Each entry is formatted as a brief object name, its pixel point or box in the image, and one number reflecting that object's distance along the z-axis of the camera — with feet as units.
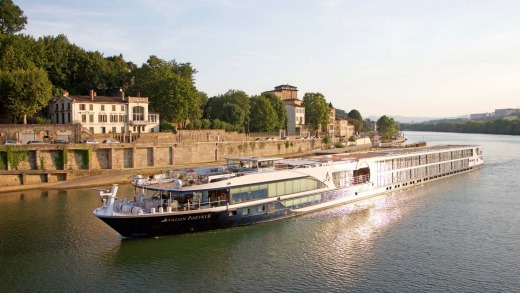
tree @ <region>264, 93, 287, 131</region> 298.76
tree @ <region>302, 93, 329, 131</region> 333.42
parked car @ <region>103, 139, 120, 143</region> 178.29
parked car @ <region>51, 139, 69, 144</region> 169.58
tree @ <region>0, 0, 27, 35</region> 210.79
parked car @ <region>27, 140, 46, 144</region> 164.31
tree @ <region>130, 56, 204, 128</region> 218.38
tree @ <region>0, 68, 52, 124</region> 175.01
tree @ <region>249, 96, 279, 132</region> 281.13
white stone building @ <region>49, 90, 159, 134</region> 192.13
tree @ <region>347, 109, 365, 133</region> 518.37
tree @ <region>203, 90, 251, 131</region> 264.52
